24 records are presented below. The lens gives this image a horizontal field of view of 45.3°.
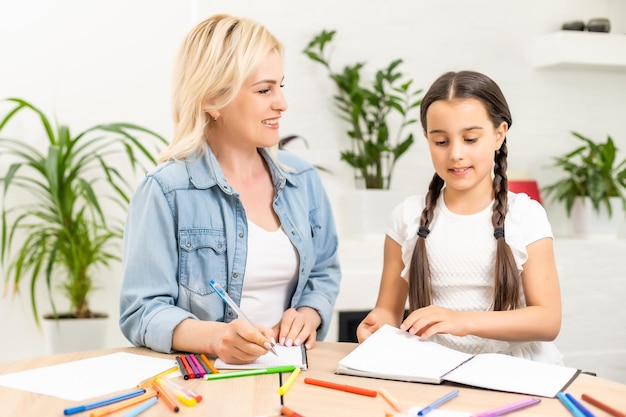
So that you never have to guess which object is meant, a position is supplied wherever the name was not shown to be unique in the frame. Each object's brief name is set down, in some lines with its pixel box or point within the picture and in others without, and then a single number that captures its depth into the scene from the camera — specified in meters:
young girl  1.49
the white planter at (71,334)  2.77
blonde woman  1.54
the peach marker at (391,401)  1.07
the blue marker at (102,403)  1.05
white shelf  3.30
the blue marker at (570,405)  1.06
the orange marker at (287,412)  1.03
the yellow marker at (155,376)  1.19
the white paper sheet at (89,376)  1.17
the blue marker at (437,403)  1.05
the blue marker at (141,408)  1.04
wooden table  1.07
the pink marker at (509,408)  1.04
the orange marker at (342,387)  1.14
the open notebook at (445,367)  1.19
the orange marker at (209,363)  1.26
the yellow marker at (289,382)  1.13
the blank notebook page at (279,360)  1.29
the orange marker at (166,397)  1.07
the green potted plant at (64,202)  2.74
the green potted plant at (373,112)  3.08
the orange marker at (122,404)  1.04
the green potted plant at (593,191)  3.27
